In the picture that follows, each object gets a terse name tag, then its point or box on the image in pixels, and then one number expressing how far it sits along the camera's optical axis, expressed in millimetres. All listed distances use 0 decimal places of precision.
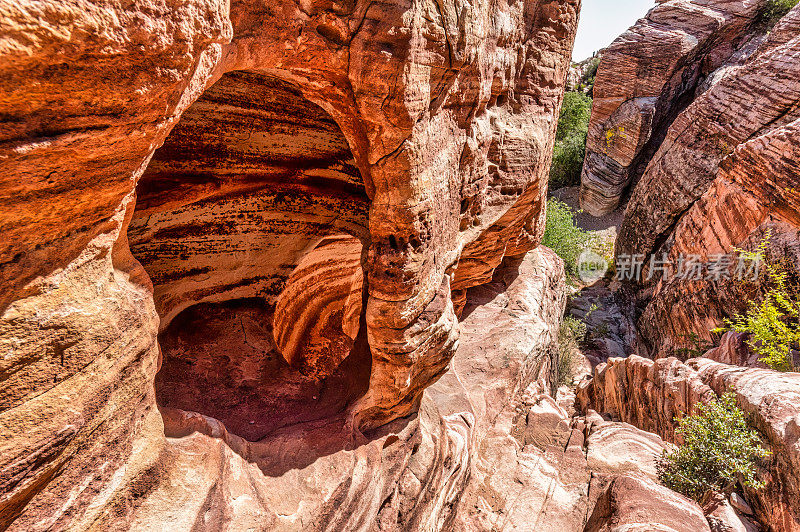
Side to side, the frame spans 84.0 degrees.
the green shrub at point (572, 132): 20594
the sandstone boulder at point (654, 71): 15391
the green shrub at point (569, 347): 9828
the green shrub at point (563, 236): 13164
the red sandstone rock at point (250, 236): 1715
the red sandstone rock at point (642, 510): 3824
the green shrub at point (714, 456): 4461
